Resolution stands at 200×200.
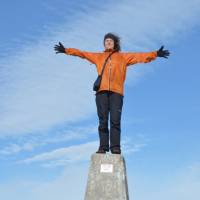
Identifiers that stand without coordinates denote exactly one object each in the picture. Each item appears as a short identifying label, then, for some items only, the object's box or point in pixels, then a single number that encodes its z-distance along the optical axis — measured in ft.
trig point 27.96
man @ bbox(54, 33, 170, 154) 29.68
